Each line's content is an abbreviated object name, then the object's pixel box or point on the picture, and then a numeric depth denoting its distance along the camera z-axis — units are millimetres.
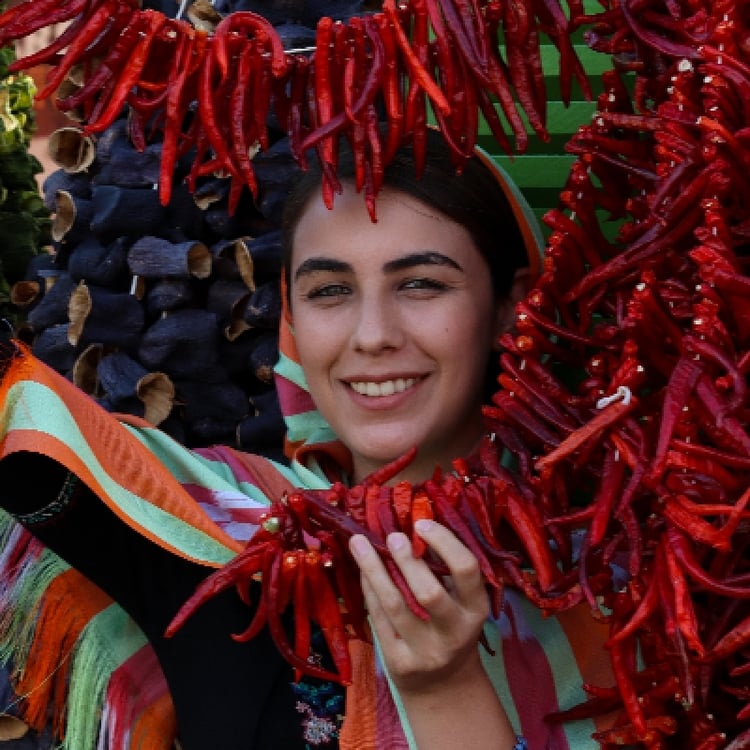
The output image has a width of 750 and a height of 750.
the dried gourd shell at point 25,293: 4809
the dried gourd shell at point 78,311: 4250
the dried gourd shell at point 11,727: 3447
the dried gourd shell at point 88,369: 4289
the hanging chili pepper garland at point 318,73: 2896
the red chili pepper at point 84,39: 2896
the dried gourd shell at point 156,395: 4219
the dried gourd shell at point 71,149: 4371
